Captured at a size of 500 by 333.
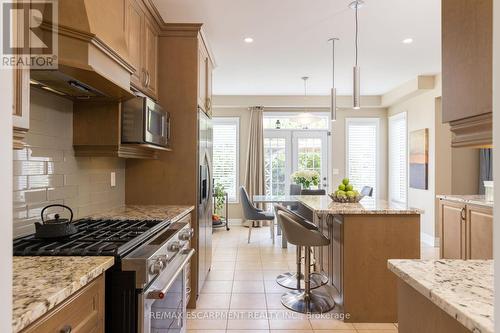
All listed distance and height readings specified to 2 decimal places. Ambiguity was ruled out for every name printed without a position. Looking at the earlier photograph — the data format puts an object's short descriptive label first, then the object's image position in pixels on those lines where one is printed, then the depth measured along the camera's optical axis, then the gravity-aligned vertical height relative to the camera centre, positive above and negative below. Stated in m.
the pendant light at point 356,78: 2.78 +0.82
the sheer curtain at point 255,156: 6.65 +0.22
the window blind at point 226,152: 6.85 +0.31
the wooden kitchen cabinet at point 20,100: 0.99 +0.21
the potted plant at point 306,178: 5.77 -0.21
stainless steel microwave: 2.29 +0.33
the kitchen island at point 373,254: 2.60 -0.72
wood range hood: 1.36 +0.53
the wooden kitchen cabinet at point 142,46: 2.36 +0.98
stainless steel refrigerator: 3.06 -0.31
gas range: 1.32 -0.46
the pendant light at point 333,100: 3.65 +0.78
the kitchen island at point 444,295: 0.80 -0.37
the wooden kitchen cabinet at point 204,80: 3.20 +0.95
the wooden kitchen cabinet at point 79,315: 0.92 -0.48
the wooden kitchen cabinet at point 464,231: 3.13 -0.69
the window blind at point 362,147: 6.91 +0.44
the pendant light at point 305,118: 5.35 +0.83
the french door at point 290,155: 6.89 +0.26
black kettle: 1.53 -0.31
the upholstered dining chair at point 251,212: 5.11 -0.76
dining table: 4.36 -0.48
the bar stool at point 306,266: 2.65 -0.89
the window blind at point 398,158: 6.19 +0.19
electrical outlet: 2.72 -0.11
